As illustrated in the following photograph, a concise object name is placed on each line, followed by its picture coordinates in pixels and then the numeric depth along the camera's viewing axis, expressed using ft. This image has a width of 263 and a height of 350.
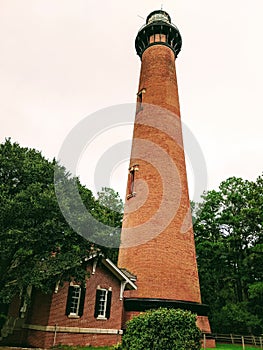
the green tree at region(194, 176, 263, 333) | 85.81
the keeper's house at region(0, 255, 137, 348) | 43.80
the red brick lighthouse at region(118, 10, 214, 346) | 51.49
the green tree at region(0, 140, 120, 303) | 35.94
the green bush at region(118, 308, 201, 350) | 26.63
